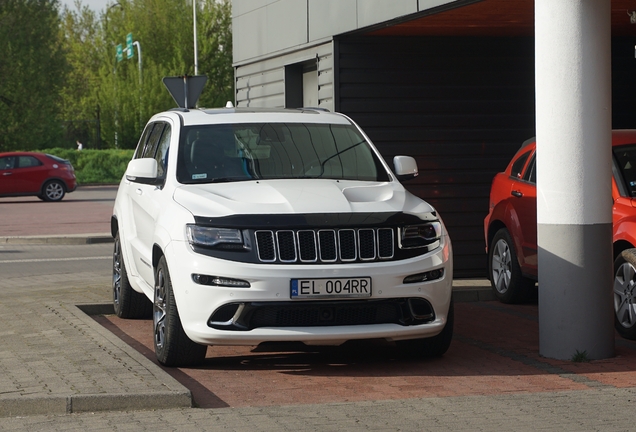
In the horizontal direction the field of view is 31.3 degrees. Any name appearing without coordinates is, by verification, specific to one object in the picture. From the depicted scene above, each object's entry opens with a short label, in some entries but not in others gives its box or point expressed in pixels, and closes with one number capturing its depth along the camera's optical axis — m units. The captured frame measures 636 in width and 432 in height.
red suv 8.88
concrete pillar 7.84
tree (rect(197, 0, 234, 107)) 58.19
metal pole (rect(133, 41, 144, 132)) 54.91
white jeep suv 7.16
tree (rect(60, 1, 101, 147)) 60.81
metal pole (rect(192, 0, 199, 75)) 55.03
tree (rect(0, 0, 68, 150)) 48.56
